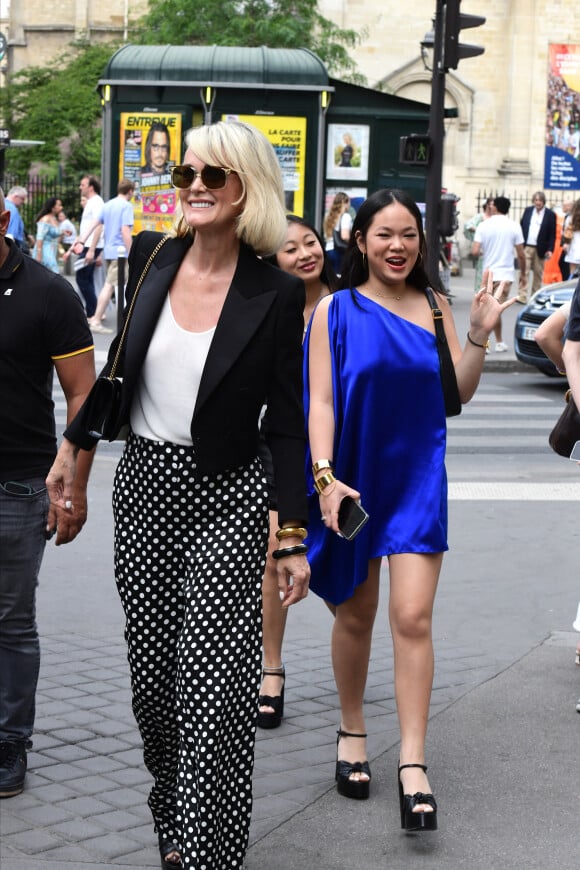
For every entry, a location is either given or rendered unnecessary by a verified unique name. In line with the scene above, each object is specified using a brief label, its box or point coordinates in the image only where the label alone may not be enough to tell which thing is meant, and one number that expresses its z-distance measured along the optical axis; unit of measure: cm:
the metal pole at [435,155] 1589
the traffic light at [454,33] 1491
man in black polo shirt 423
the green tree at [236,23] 3050
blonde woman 338
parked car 1559
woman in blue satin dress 425
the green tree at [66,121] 3969
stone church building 4534
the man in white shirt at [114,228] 1838
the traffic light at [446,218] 1625
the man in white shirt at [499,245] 1784
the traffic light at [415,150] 1584
